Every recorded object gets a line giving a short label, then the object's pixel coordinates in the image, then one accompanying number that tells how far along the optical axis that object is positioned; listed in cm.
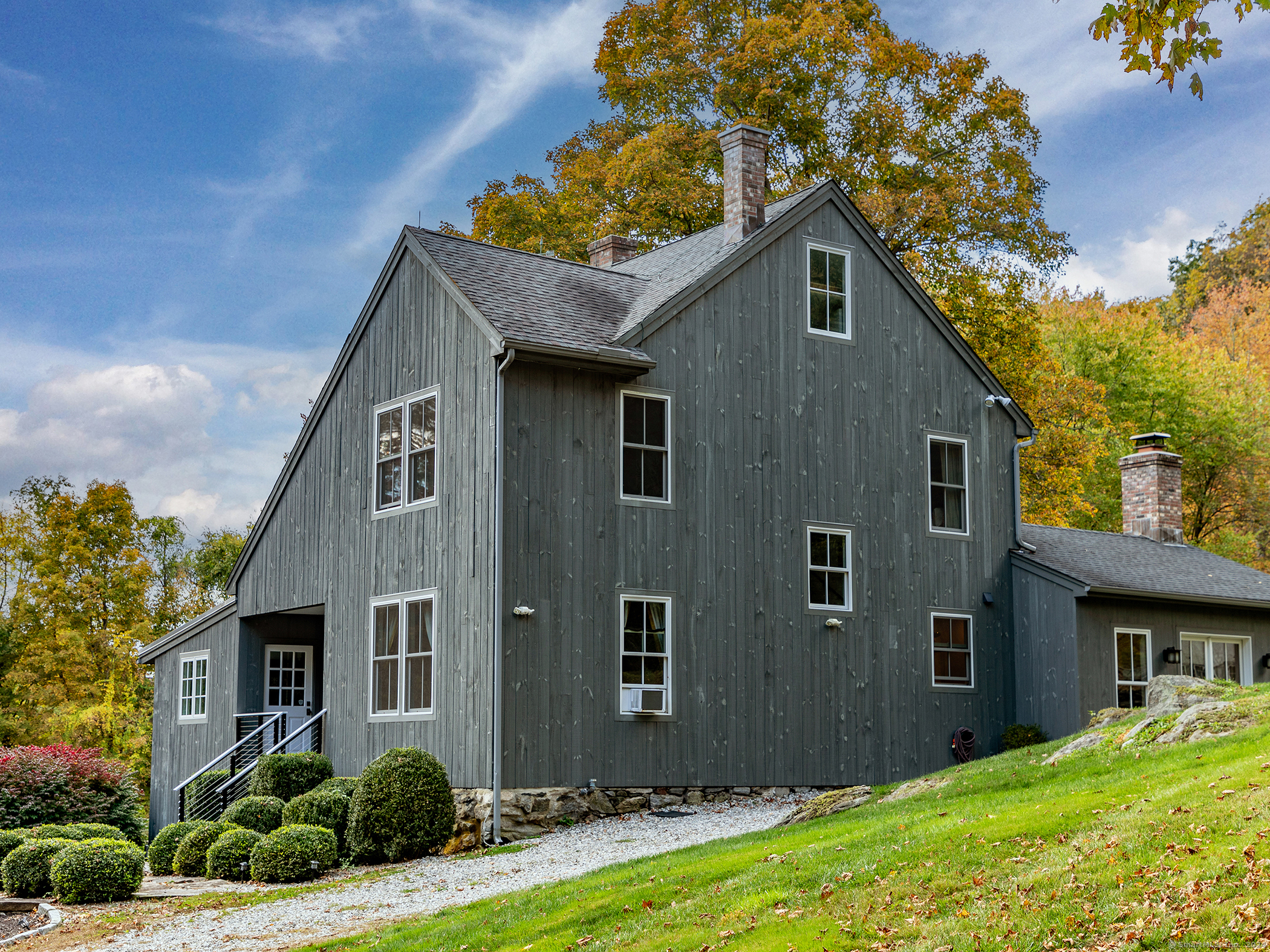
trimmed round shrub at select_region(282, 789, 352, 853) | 1481
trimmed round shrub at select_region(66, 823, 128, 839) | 1502
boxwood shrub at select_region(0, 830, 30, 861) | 1484
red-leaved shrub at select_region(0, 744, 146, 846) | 1703
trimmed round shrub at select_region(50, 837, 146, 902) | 1271
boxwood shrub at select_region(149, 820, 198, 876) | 1542
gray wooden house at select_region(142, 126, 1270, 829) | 1533
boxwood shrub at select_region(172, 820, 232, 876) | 1468
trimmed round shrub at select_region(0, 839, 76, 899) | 1353
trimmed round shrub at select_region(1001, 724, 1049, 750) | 1888
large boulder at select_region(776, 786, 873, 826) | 1256
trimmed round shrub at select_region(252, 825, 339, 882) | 1321
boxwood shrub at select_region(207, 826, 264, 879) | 1398
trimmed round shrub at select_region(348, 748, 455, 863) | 1412
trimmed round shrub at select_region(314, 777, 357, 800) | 1539
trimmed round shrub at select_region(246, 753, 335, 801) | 1631
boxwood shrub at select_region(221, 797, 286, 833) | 1532
